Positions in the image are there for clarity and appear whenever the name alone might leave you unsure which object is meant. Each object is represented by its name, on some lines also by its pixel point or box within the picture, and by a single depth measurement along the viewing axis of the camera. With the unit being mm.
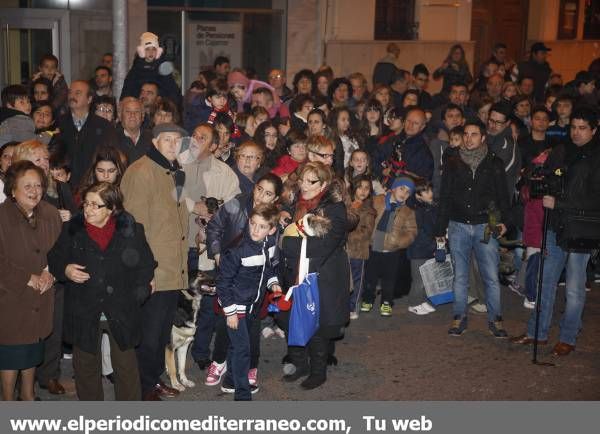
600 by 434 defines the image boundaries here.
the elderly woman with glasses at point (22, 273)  6496
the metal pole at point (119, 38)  9844
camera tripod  8336
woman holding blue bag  7469
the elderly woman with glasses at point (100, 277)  6324
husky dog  7539
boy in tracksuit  7012
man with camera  8172
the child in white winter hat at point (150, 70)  10695
